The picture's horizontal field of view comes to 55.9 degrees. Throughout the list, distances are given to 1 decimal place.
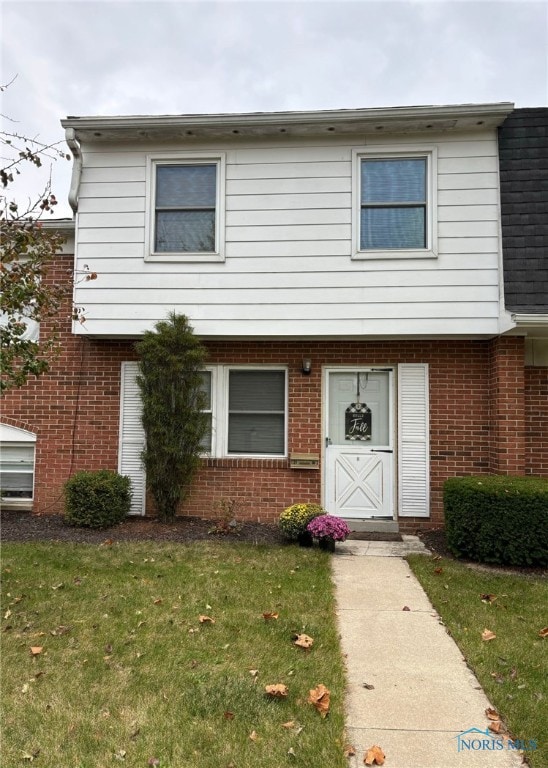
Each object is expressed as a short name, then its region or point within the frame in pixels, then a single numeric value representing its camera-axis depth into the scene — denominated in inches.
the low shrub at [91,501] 277.0
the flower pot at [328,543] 244.9
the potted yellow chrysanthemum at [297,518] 250.5
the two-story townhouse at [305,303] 278.7
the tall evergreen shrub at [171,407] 278.5
